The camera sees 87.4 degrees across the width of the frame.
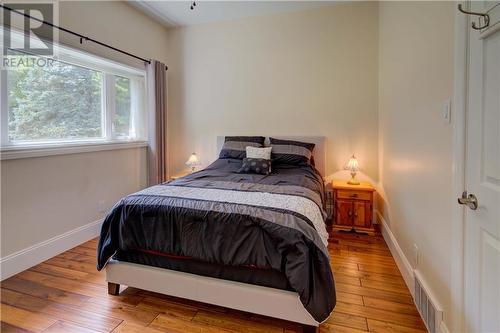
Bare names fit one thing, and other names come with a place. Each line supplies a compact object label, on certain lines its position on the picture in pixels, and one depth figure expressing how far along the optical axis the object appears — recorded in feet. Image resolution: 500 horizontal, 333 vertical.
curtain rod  6.97
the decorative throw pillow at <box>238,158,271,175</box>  9.20
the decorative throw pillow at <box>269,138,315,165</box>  9.99
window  7.30
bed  4.66
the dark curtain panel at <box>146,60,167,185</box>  11.28
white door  3.22
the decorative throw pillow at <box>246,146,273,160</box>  9.87
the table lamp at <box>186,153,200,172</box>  12.10
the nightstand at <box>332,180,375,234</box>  9.55
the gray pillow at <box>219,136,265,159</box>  10.80
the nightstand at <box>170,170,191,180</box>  12.24
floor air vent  4.58
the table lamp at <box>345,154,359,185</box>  10.13
